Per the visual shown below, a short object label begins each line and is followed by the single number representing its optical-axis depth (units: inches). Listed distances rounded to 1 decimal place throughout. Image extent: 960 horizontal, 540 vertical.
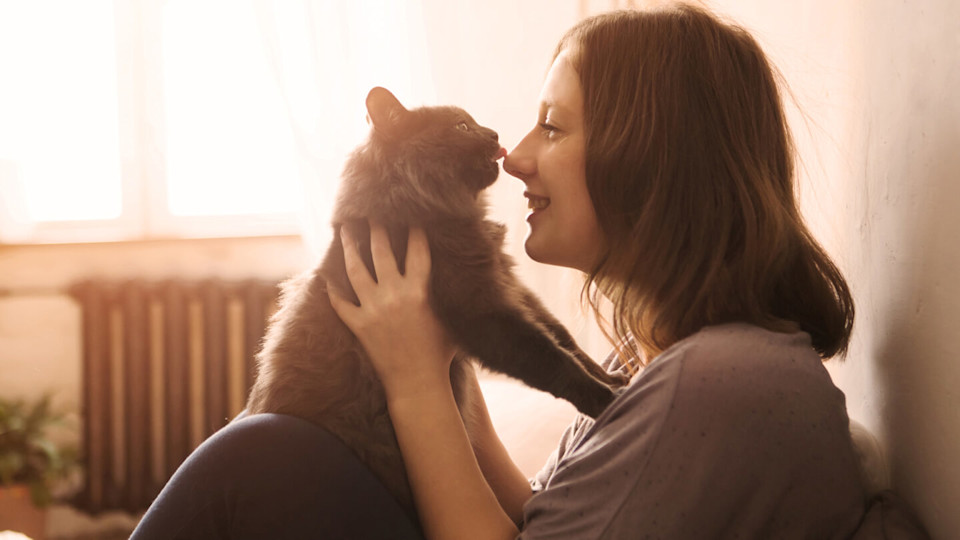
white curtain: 110.4
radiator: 119.4
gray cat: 46.3
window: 121.9
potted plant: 108.0
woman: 30.3
